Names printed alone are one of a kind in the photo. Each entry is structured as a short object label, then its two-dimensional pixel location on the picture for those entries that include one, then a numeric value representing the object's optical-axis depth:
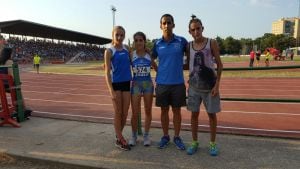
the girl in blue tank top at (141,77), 3.37
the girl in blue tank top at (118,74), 3.36
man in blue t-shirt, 3.20
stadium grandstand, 34.38
